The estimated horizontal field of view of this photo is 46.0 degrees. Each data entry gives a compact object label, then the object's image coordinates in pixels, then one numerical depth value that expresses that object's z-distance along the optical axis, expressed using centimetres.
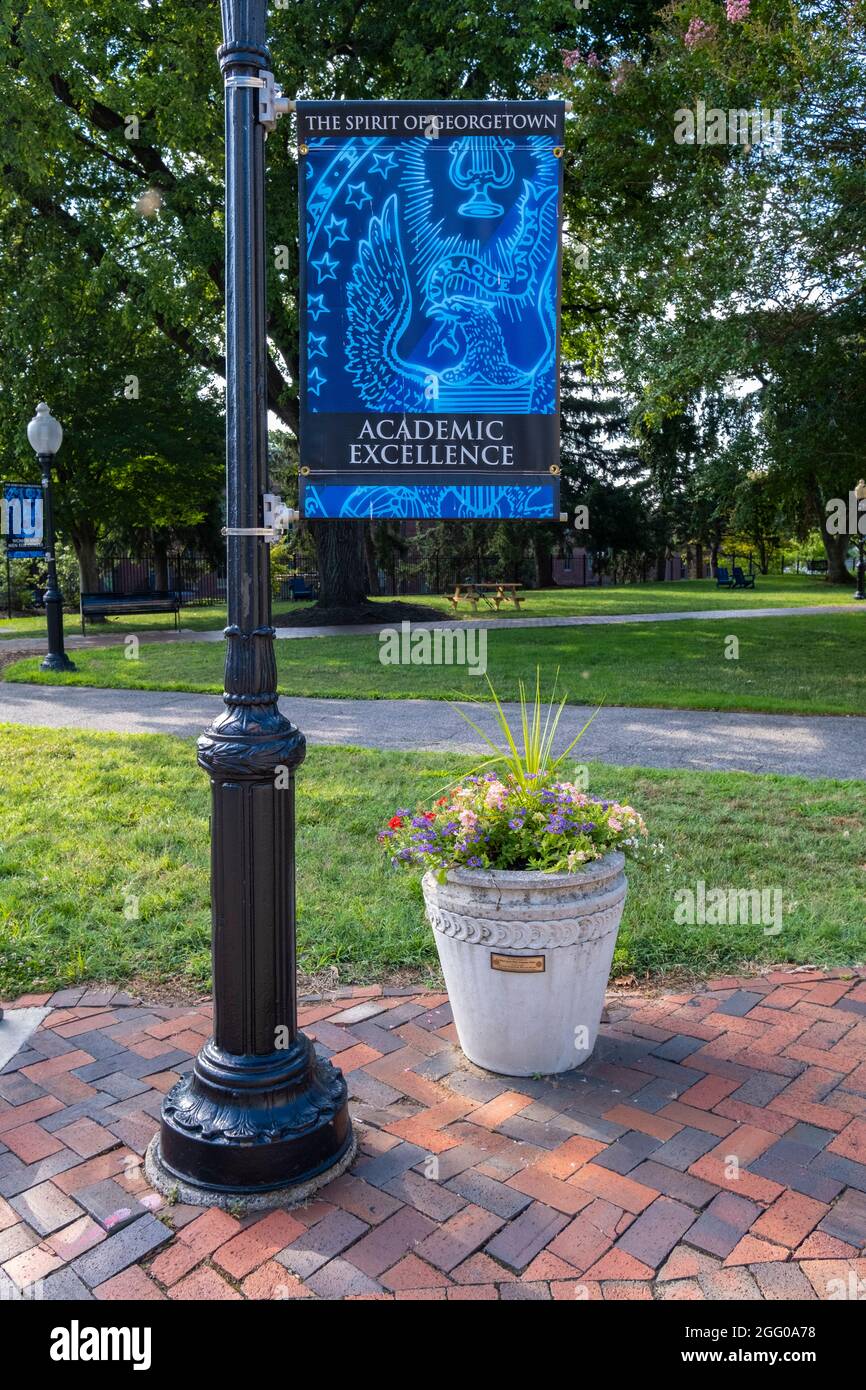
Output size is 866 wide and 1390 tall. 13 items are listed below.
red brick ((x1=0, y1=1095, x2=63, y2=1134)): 311
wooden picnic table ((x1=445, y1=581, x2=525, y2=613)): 2373
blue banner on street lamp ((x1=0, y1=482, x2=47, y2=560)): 1452
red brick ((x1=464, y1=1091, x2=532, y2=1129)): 311
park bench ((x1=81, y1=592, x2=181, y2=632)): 1973
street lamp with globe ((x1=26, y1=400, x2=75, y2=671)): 1330
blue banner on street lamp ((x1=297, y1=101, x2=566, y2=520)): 286
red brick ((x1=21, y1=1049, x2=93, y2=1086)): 340
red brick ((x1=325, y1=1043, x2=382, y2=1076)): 346
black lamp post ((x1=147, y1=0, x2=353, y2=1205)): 272
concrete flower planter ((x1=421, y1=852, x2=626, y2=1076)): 324
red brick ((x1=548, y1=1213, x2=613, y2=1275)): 246
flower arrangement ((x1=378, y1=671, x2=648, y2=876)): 338
